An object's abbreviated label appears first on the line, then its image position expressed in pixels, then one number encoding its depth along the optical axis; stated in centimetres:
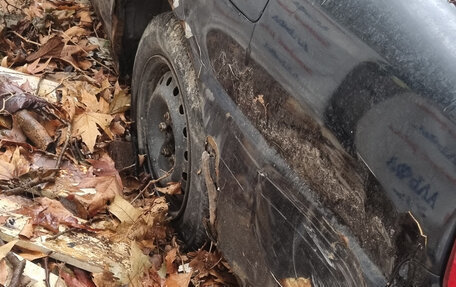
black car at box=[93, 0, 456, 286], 156
